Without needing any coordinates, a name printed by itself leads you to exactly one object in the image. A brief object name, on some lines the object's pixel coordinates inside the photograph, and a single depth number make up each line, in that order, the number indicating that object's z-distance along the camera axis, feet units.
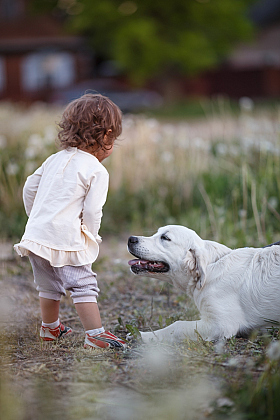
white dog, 11.02
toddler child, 10.62
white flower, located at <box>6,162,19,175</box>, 20.71
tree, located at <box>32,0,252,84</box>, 87.40
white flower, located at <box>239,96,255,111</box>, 24.29
